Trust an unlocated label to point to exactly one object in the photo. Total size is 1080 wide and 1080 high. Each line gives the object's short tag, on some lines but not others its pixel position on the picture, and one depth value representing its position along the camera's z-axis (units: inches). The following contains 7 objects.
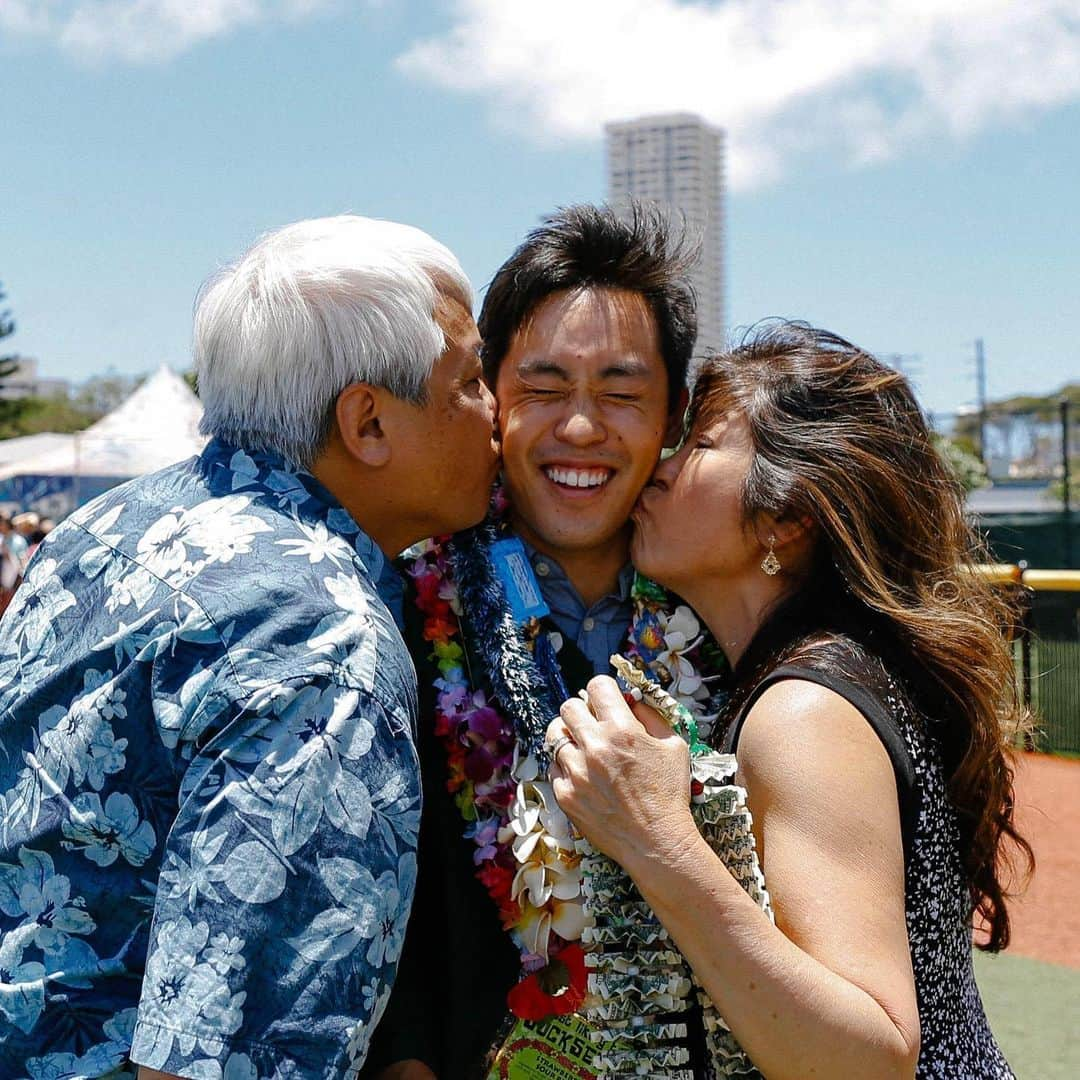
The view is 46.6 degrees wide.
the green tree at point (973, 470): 1061.1
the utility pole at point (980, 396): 1188.5
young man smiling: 107.7
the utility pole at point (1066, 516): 625.5
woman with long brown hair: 73.3
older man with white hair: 59.1
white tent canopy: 755.4
